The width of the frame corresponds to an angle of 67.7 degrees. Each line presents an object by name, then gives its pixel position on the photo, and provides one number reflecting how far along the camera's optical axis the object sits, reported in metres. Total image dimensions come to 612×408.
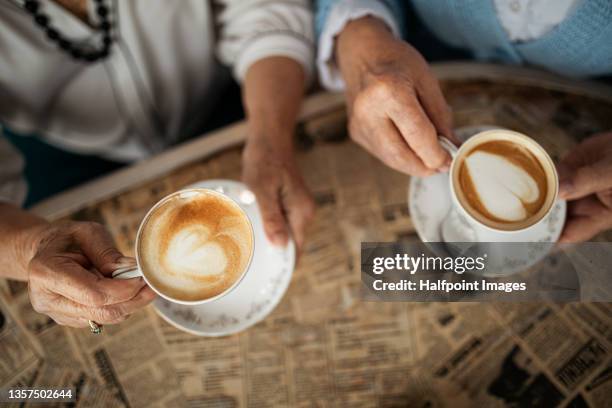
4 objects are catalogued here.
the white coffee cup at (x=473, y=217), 0.63
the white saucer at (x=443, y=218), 0.70
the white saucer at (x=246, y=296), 0.70
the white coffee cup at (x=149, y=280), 0.59
